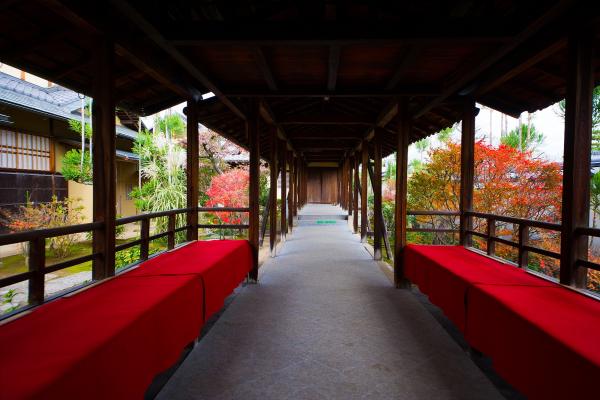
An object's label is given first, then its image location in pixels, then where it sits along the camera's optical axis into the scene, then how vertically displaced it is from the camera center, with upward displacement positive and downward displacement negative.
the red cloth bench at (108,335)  1.44 -0.81
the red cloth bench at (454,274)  3.03 -0.83
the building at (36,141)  7.88 +1.30
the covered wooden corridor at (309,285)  1.96 -0.76
